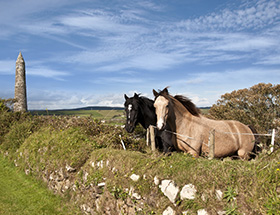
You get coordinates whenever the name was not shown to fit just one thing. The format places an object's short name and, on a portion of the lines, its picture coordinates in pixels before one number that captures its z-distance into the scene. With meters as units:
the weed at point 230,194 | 3.93
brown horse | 6.07
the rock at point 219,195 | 4.04
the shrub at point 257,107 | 12.19
